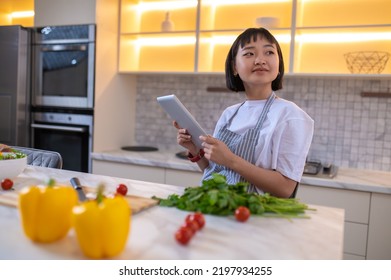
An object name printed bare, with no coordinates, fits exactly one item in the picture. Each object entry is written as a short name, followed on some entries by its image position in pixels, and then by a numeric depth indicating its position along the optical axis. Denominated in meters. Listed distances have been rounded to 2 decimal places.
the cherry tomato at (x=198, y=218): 0.92
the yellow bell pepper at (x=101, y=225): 0.72
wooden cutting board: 1.09
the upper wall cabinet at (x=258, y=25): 2.67
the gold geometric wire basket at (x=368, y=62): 2.57
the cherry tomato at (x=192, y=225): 0.88
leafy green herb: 1.03
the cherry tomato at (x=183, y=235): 0.84
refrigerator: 3.08
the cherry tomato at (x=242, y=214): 0.99
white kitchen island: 0.80
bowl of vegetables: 1.32
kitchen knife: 1.12
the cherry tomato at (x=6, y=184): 1.25
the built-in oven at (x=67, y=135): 3.00
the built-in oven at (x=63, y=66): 2.93
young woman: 1.37
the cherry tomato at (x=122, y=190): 1.21
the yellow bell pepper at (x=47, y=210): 0.80
